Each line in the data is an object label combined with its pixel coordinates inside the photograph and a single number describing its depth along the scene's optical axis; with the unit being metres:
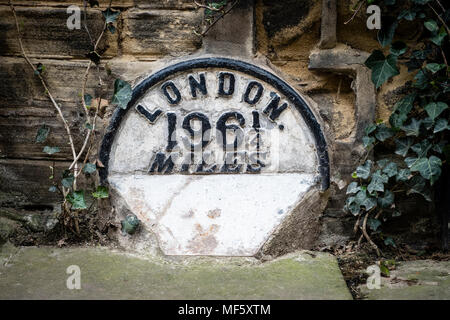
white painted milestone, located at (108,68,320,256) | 2.51
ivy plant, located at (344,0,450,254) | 2.35
